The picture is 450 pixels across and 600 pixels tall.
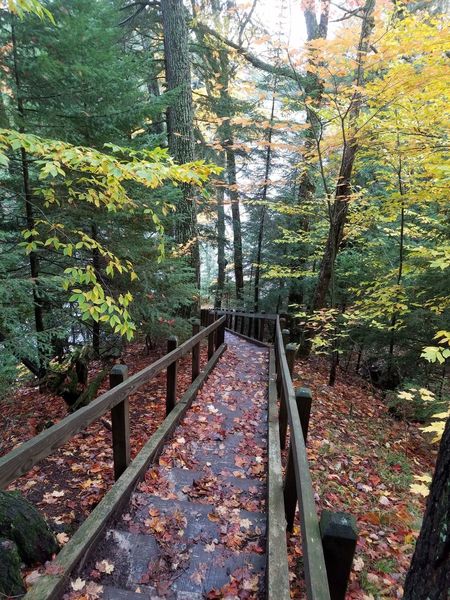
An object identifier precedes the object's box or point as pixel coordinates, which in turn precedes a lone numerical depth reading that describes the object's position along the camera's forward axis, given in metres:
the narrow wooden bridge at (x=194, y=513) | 2.03
